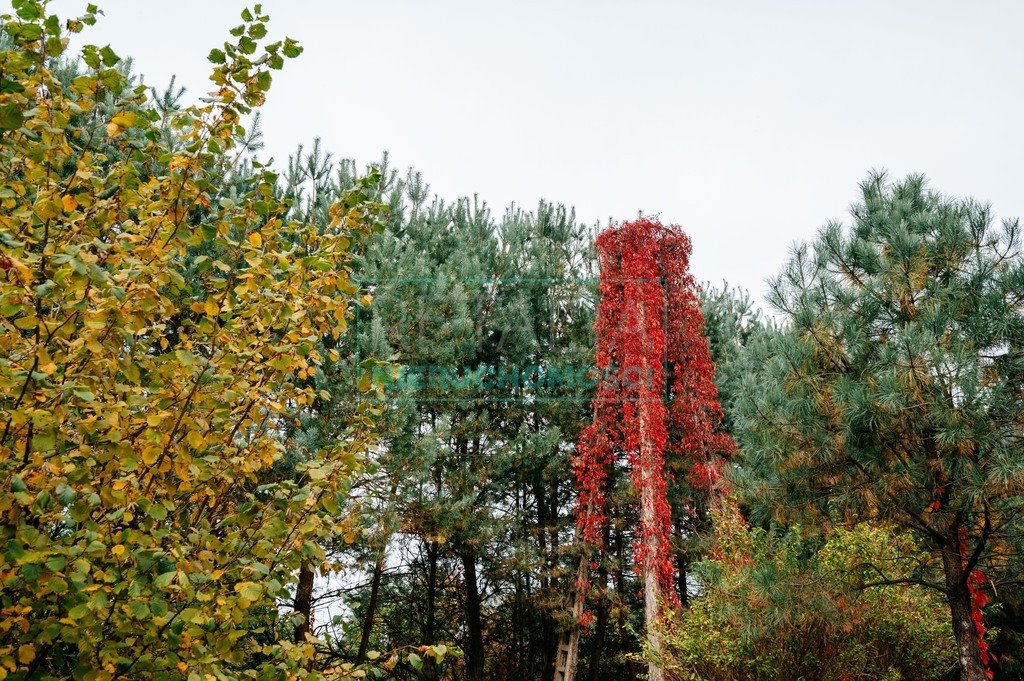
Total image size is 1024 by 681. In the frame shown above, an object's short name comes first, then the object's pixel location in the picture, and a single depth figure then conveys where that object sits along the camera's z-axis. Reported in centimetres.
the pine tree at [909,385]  523
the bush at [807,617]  613
